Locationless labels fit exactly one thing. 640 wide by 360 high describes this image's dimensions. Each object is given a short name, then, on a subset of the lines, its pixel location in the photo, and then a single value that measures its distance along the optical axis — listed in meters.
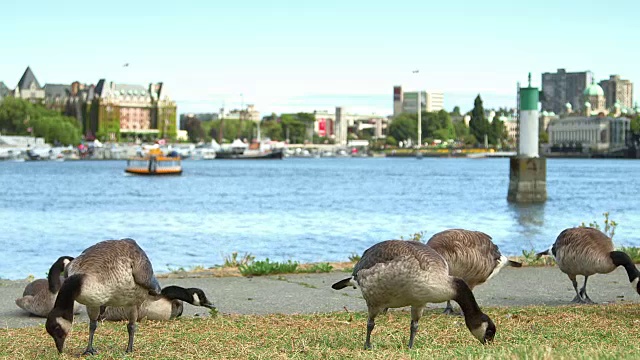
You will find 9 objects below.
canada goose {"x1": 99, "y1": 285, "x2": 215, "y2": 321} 12.41
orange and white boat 127.00
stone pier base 56.03
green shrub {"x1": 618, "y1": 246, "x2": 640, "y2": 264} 19.41
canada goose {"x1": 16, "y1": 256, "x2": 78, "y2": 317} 12.58
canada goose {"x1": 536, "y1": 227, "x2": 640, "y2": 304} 13.75
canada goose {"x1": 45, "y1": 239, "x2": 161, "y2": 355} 9.68
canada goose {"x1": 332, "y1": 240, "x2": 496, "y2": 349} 9.68
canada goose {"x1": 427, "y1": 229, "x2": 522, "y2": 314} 12.84
